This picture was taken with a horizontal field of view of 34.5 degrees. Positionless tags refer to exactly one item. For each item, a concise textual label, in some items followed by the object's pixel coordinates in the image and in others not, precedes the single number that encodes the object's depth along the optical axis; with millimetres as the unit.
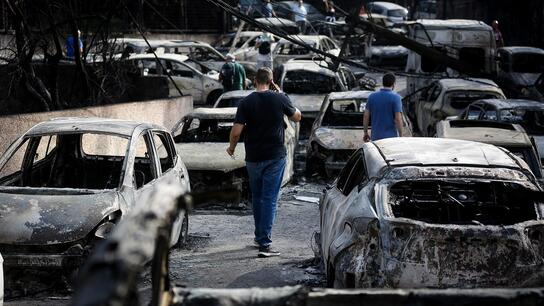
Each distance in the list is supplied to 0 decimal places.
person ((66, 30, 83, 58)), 22922
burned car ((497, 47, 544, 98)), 24609
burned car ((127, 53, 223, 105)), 22281
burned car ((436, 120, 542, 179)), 10656
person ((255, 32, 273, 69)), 20094
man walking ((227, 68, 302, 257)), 8602
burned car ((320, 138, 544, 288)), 5758
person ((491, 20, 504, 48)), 28458
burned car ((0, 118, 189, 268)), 6945
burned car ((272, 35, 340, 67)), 26188
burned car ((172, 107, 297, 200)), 11211
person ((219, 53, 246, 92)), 19094
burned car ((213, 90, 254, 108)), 14859
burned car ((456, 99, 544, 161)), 13570
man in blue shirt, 11078
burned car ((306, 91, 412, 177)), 13250
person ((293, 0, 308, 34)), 34219
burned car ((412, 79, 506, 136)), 17078
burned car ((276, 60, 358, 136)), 18406
